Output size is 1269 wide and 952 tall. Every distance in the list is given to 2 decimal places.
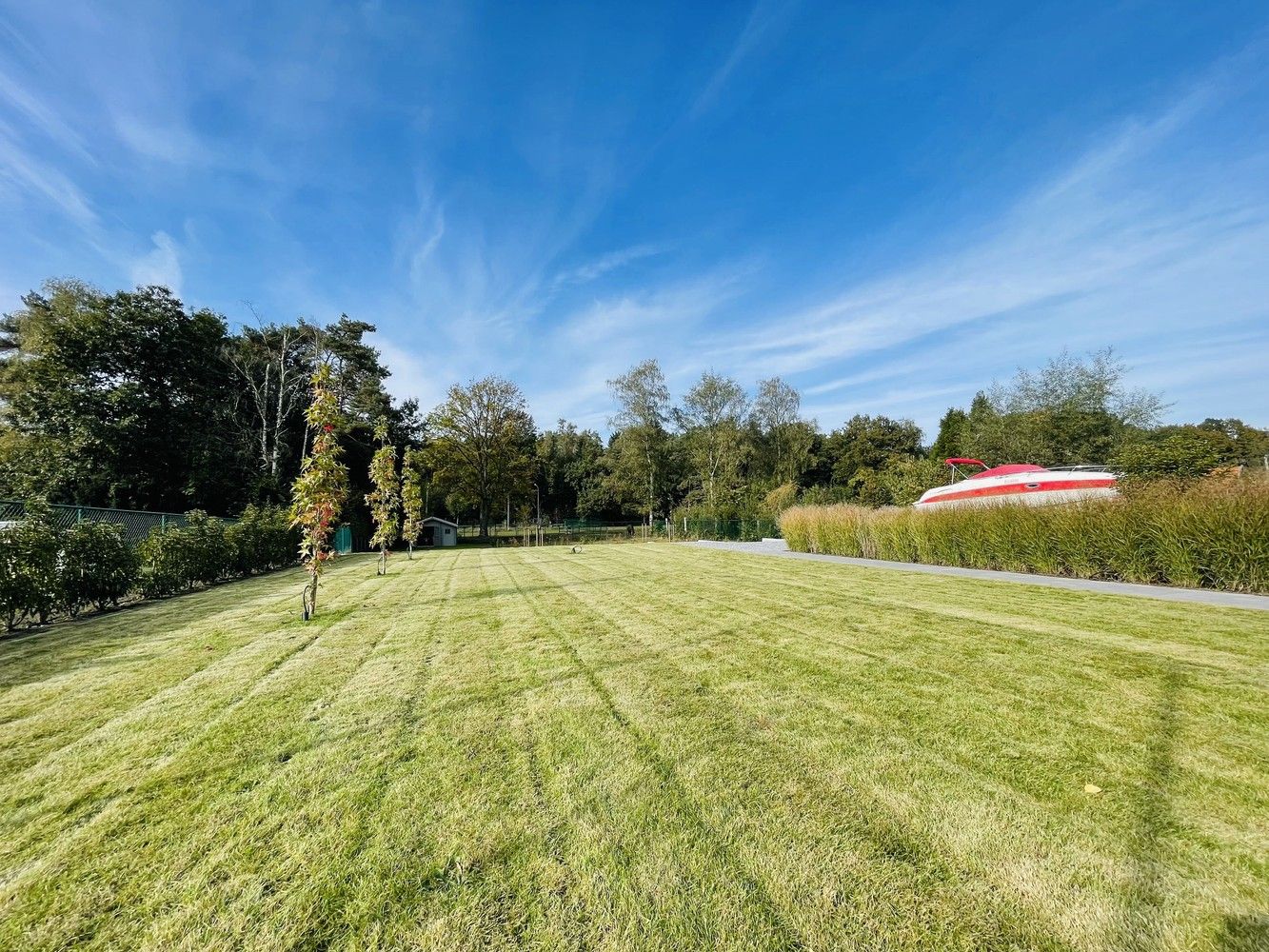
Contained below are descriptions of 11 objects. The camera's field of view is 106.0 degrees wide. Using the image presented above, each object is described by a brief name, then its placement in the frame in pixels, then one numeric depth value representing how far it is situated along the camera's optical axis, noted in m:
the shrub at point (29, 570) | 6.23
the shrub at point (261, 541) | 13.05
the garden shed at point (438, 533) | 34.55
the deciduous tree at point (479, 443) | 36.22
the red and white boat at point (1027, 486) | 11.58
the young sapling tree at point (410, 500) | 15.86
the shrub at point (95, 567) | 7.22
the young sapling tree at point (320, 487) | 6.69
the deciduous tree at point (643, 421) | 35.44
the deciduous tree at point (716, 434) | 34.50
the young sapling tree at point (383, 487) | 13.40
